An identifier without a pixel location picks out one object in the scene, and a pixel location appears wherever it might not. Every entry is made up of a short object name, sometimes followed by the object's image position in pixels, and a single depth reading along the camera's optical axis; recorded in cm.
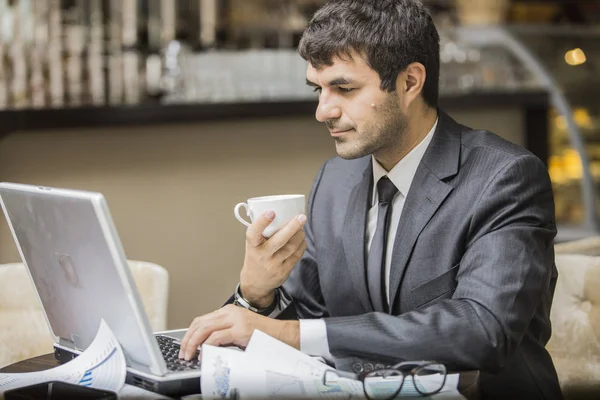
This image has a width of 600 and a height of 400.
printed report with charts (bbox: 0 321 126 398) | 215
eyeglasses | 205
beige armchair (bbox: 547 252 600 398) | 277
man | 221
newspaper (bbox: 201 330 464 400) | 205
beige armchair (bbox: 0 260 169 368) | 284
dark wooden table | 212
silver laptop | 208
